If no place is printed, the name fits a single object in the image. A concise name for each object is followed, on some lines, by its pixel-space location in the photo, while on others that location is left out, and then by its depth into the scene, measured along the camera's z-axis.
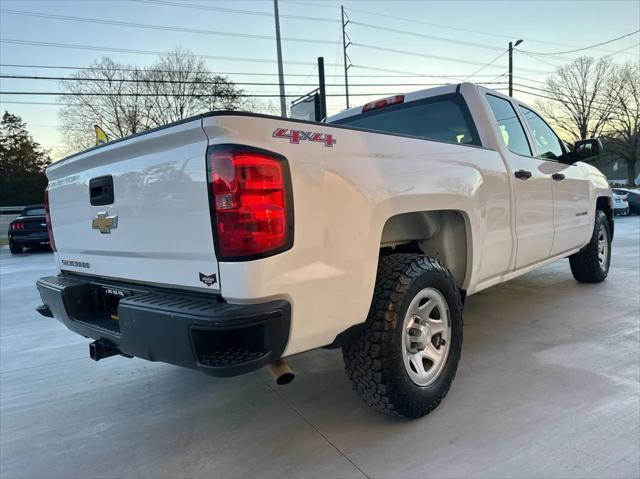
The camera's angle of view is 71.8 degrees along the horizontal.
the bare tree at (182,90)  32.75
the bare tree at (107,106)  30.86
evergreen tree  33.78
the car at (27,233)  13.34
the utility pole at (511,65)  28.55
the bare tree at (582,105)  42.08
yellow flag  11.46
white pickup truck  1.71
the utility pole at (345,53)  27.81
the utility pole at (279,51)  19.58
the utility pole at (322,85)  18.16
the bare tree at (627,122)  39.75
